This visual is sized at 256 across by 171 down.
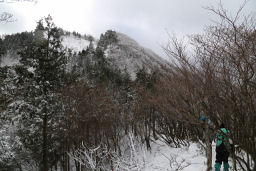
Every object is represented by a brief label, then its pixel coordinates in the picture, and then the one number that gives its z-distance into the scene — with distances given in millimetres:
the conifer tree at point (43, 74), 9812
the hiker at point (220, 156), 4902
